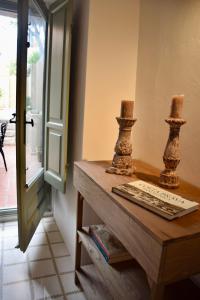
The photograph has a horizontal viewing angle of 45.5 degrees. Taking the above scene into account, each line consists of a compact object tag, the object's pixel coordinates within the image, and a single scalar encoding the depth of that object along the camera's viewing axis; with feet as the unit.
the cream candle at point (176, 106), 3.58
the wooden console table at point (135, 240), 2.39
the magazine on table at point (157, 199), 2.81
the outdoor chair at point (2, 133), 12.68
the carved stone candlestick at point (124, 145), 4.38
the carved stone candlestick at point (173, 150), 3.59
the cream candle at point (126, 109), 4.38
